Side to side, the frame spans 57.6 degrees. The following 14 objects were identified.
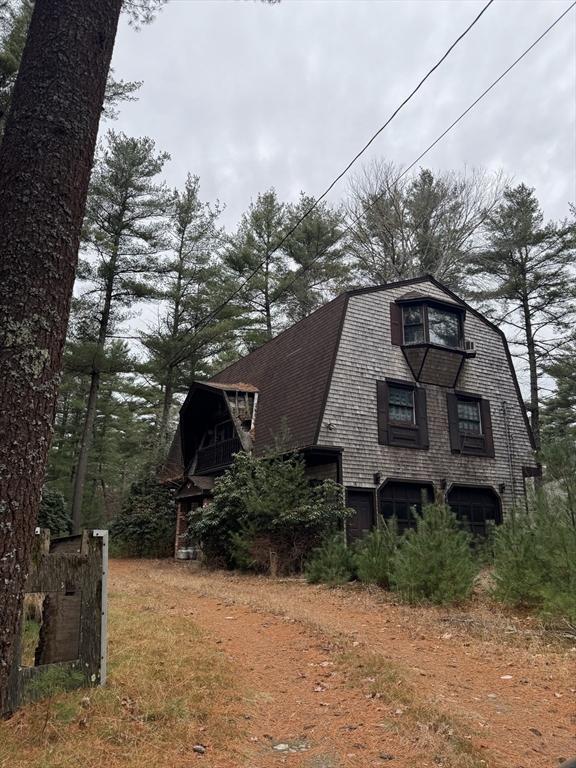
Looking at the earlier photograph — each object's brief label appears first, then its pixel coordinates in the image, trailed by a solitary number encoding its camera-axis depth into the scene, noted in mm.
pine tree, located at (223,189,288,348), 27906
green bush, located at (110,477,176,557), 19109
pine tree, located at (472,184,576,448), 24250
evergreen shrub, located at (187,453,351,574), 11922
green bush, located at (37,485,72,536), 15492
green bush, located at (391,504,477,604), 7488
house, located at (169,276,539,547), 13883
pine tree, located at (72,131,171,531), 21828
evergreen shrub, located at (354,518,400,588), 8961
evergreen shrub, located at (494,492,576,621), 6164
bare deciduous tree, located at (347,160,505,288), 24453
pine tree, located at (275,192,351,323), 27844
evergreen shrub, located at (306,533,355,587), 9922
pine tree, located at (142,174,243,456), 25125
